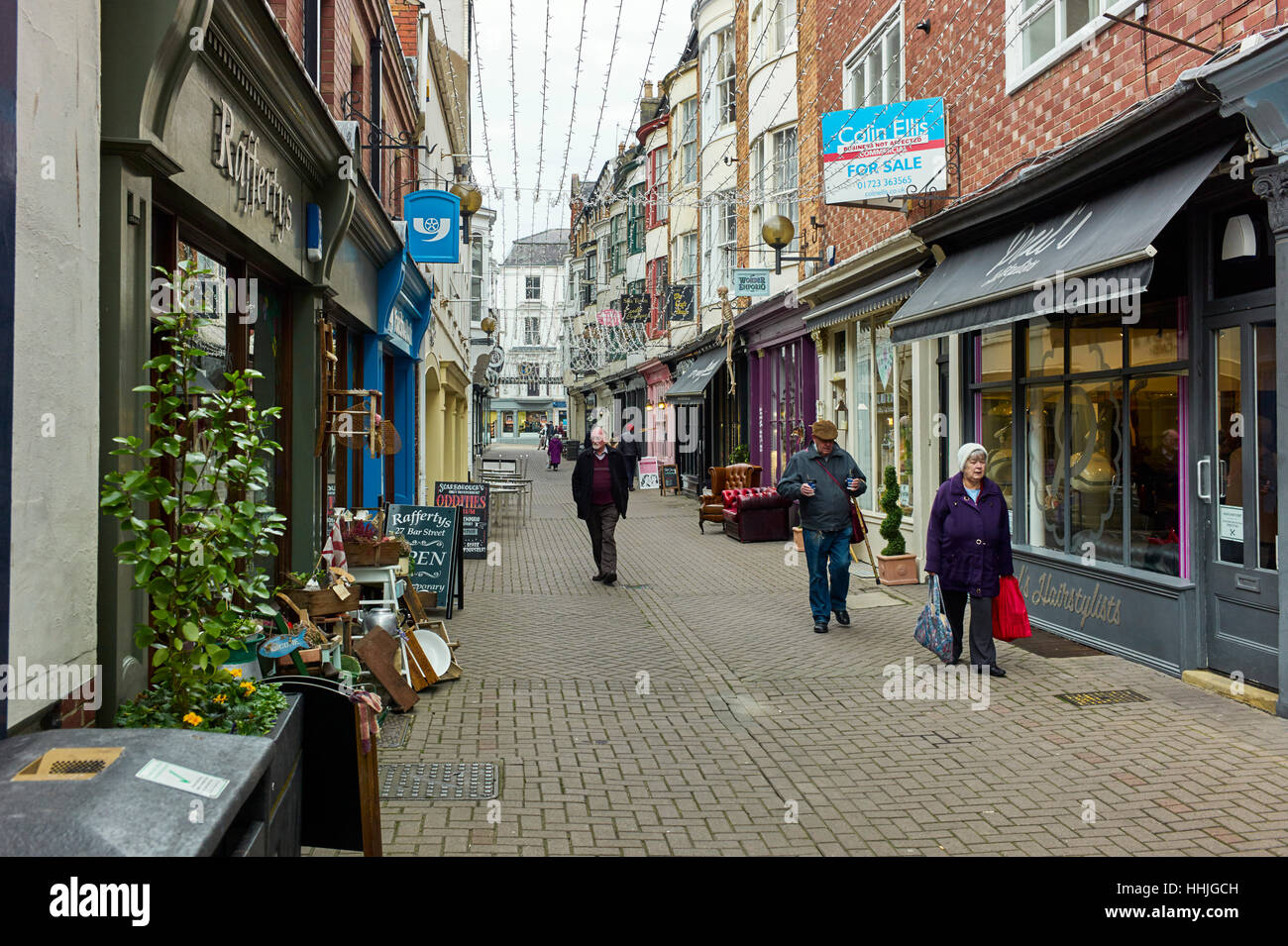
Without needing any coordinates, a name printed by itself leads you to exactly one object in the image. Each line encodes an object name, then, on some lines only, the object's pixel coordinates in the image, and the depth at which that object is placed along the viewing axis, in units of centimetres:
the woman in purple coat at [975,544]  774
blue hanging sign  1343
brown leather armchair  1948
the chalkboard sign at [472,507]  1359
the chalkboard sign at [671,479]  2989
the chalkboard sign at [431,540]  1000
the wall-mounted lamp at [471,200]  1587
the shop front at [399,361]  1230
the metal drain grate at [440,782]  521
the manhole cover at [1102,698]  706
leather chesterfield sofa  1716
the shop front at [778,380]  1850
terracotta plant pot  1230
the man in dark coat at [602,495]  1286
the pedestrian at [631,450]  2841
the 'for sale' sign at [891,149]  1172
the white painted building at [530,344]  6569
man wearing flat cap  978
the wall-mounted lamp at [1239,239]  703
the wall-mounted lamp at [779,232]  1584
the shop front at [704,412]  2462
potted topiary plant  1231
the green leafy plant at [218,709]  357
